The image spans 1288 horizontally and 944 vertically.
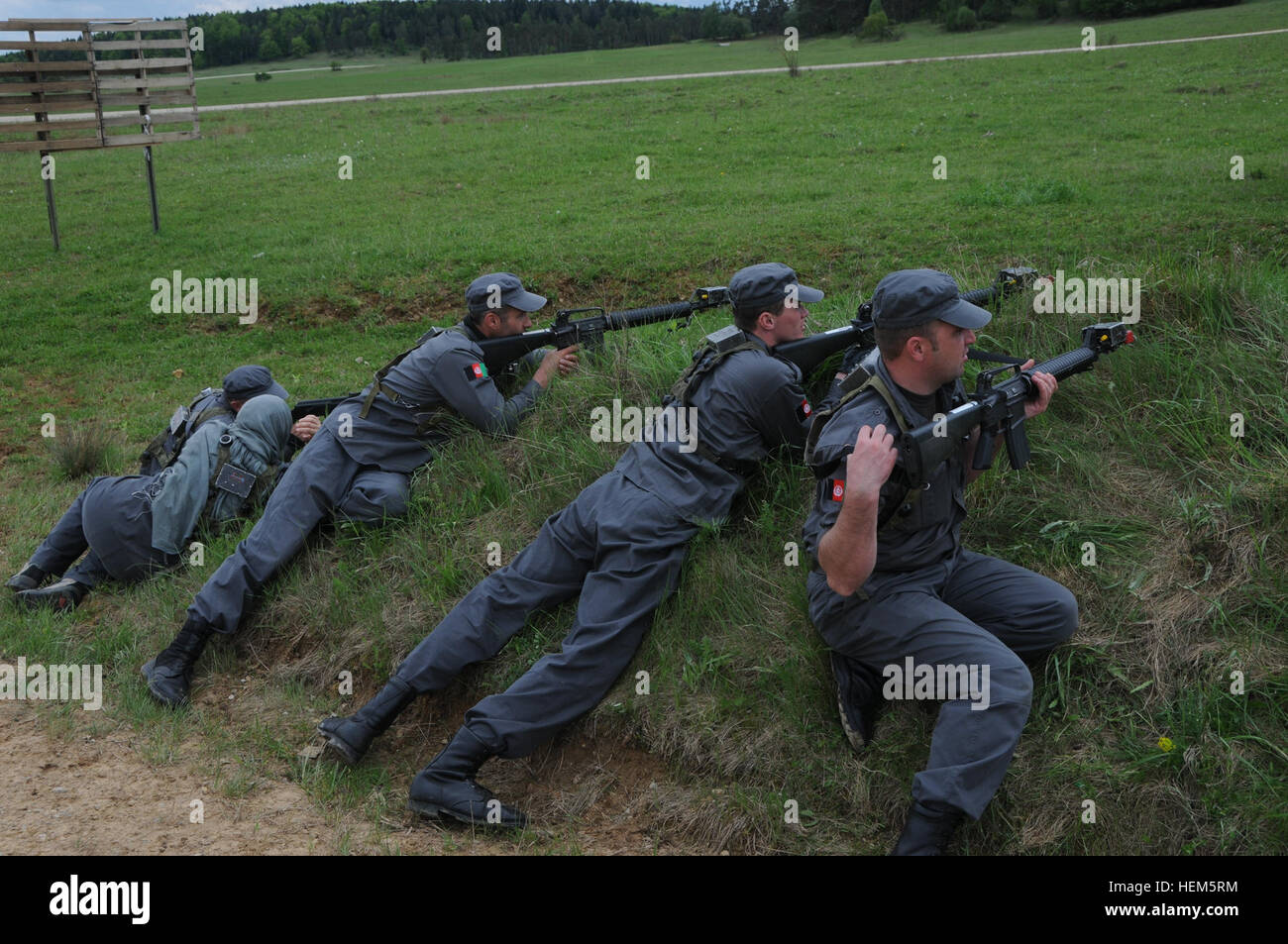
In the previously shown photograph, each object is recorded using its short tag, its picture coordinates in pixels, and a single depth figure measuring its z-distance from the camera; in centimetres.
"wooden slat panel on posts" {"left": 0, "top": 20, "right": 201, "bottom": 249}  1454
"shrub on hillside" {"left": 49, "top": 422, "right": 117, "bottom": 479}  898
